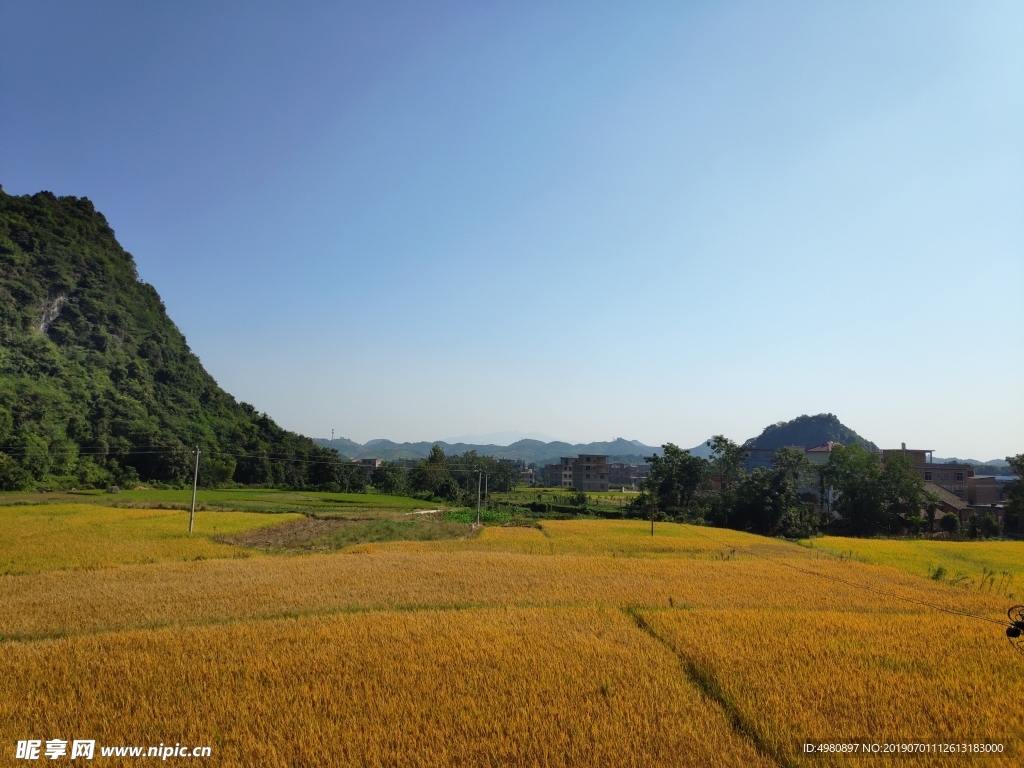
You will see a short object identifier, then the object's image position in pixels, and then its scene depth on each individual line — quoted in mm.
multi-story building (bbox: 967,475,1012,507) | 73125
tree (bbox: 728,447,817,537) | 52094
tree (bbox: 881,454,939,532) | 52219
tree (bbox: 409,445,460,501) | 76688
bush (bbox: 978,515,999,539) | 49656
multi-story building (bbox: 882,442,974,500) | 80438
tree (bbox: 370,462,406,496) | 82625
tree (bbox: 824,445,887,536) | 53094
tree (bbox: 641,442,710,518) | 64625
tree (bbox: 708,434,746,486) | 68125
